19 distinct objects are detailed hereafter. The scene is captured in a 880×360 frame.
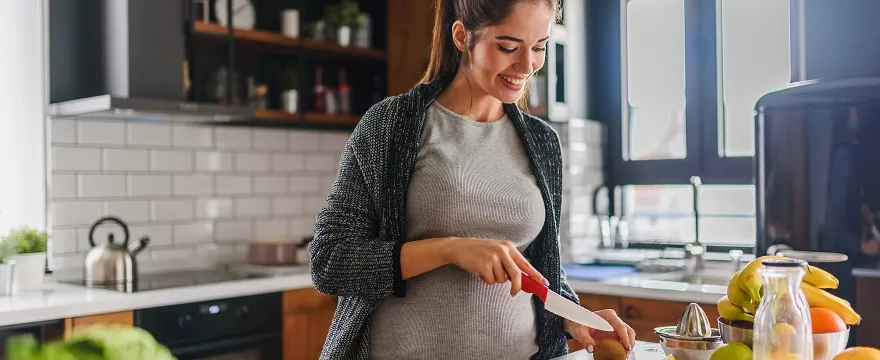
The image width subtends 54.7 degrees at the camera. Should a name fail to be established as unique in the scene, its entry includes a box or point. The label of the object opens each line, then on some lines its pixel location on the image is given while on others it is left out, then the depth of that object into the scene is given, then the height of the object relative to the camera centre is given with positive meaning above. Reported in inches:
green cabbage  21.4 -4.2
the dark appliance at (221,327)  111.5 -19.7
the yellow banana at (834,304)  49.4 -7.4
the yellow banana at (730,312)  50.4 -7.9
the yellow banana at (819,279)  51.2 -6.1
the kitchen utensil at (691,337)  51.0 -9.6
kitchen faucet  133.7 -12.0
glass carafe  42.0 -6.9
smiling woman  57.7 -2.8
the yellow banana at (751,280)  48.1 -5.7
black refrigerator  97.1 +1.2
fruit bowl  45.9 -9.0
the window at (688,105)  141.4 +13.1
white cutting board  58.4 -12.2
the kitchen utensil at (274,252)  140.9 -11.2
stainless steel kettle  119.6 -11.1
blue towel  129.4 -14.5
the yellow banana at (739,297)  49.7 -6.9
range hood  121.6 +18.8
